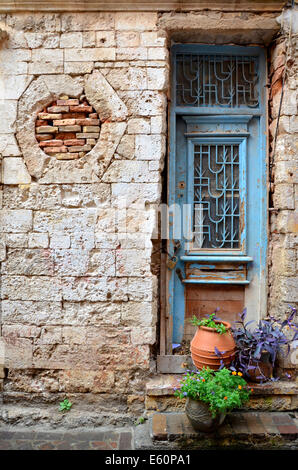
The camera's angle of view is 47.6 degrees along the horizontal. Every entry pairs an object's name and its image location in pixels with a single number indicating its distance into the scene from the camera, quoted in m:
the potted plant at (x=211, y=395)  2.70
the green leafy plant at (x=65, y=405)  3.25
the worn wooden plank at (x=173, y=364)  3.41
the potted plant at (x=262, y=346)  3.09
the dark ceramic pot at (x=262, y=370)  3.21
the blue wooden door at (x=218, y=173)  3.60
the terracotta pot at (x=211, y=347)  3.00
